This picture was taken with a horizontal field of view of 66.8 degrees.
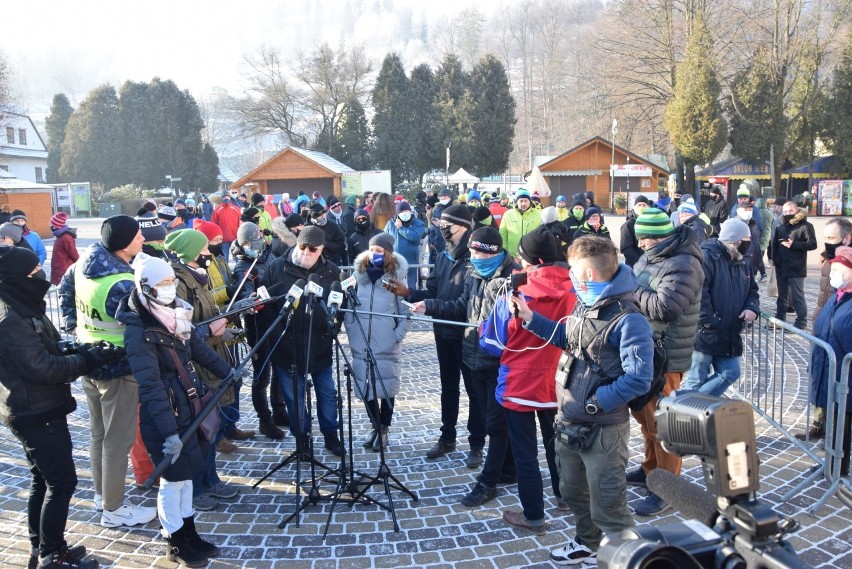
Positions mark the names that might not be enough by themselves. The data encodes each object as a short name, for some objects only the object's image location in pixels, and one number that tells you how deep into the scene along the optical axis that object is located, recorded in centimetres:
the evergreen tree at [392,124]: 4656
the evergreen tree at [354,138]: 4647
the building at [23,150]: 4960
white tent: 3885
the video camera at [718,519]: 154
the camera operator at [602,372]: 331
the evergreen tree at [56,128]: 5703
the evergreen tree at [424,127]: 4691
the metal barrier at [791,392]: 476
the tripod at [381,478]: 471
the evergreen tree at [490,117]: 4681
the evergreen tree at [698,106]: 3494
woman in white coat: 558
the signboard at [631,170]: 3622
